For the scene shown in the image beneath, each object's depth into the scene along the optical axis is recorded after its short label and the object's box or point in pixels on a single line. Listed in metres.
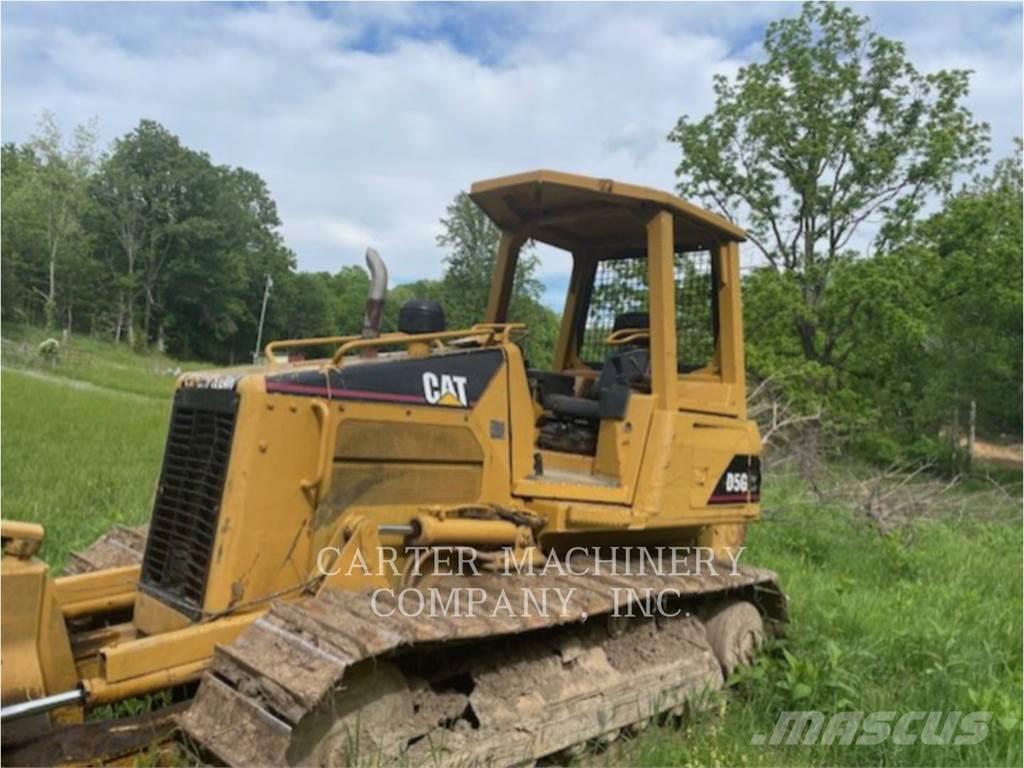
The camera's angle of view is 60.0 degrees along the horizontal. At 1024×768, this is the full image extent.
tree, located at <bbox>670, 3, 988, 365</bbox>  23.77
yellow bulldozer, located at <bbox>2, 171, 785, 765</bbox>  3.37
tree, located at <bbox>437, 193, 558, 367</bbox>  41.94
